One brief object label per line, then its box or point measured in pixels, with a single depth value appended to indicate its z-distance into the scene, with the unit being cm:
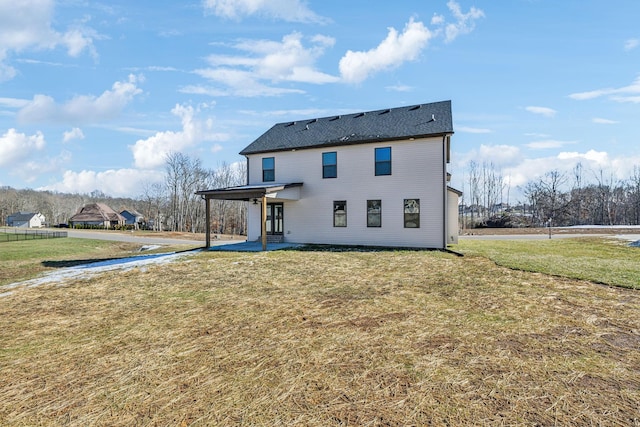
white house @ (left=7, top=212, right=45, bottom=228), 6719
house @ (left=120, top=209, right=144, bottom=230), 7146
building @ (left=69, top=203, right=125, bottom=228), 6109
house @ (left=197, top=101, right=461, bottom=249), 1427
